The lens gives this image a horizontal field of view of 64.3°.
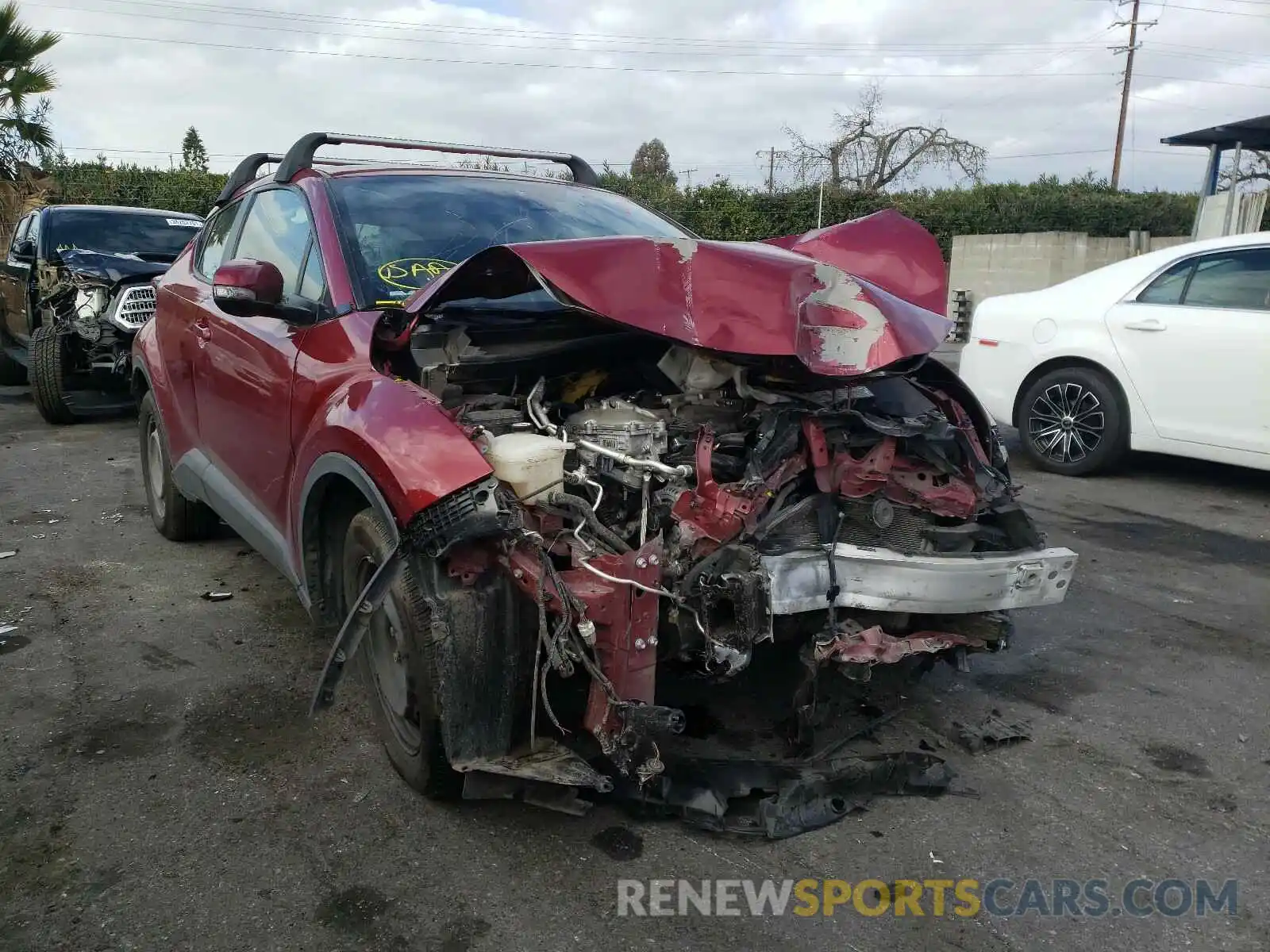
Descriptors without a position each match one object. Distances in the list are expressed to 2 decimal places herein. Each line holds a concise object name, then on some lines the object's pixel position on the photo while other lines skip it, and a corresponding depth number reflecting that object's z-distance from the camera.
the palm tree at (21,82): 17.06
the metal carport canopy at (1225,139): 12.81
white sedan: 6.14
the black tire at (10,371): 11.12
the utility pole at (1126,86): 36.53
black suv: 8.31
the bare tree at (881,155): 33.97
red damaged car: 2.66
